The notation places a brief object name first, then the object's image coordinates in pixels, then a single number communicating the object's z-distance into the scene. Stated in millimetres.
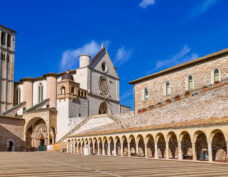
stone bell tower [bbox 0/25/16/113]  59938
